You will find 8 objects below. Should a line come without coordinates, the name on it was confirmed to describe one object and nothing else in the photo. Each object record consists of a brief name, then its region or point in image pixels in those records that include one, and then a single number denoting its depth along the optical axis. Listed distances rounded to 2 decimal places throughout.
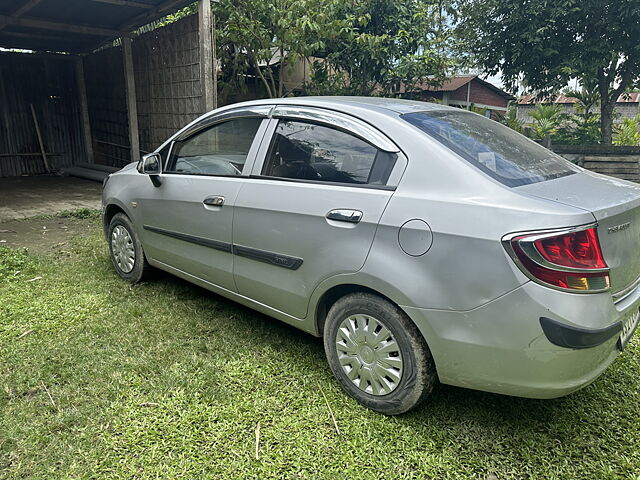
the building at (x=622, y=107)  25.08
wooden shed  7.23
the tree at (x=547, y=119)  13.36
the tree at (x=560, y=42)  8.91
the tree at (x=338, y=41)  7.36
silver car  1.82
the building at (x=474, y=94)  20.41
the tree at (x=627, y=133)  12.60
